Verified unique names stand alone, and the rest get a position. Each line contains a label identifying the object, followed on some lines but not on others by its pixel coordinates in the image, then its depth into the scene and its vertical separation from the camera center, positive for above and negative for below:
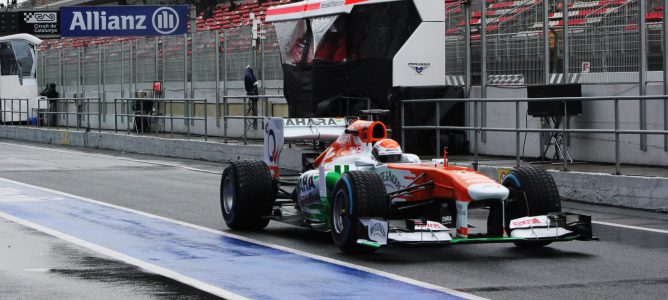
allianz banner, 45.00 +3.45
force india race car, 11.14 -0.85
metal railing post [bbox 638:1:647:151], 19.03 +0.71
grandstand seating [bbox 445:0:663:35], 20.31 +1.69
